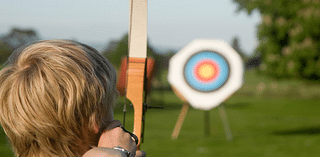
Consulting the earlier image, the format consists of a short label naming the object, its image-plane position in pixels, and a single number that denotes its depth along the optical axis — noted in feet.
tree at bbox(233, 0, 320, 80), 79.45
